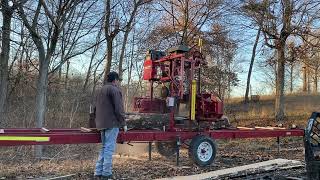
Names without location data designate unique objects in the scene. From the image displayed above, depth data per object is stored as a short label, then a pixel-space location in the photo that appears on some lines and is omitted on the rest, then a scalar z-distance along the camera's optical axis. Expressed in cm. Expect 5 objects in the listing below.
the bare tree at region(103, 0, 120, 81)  1966
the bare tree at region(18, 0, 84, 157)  1499
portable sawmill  1112
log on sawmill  1116
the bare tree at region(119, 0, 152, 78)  2198
